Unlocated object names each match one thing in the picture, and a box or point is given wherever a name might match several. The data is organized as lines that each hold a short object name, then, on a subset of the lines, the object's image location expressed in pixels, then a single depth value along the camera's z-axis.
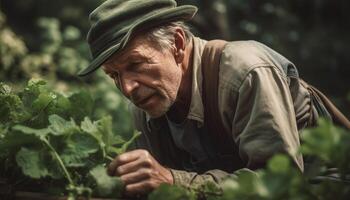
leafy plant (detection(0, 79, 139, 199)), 2.11
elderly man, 2.51
